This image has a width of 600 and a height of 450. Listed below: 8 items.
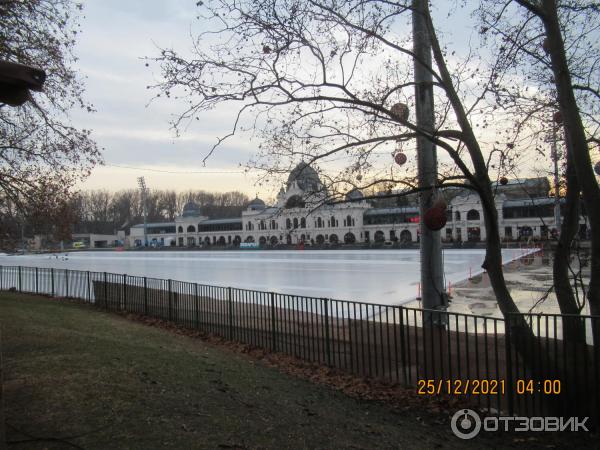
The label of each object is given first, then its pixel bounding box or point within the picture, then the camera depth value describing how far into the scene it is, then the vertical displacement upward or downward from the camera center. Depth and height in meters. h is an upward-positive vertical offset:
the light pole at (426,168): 6.93 +0.89
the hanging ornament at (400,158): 7.41 +1.08
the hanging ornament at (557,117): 6.50 +1.49
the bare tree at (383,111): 6.38 +1.67
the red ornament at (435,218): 7.50 +0.09
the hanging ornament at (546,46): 6.25 +2.55
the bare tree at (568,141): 5.77 +1.03
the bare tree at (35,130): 12.07 +2.95
